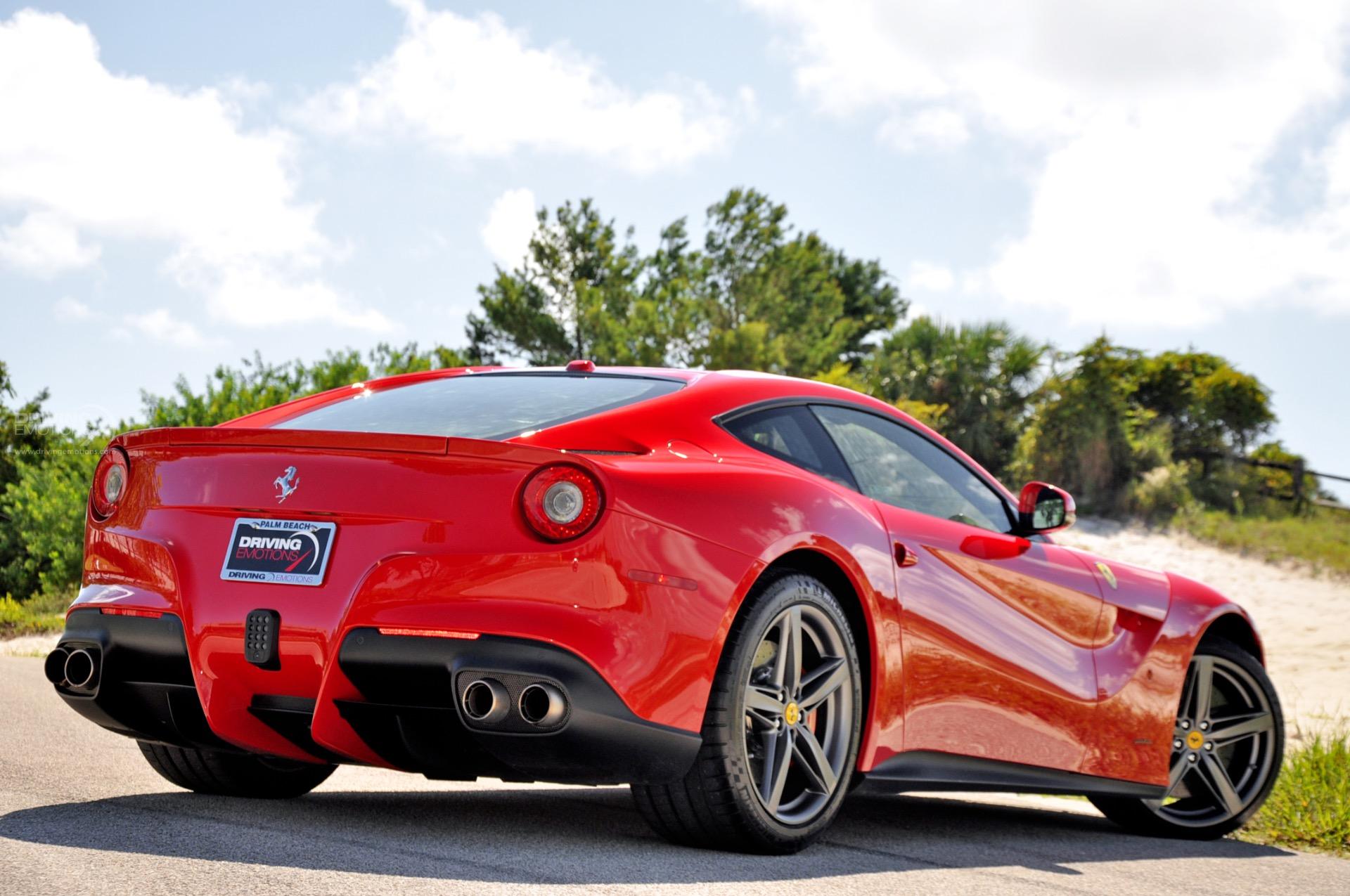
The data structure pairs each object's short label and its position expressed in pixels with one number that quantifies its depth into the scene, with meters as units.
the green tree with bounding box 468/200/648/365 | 35.84
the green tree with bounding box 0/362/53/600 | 23.86
